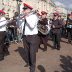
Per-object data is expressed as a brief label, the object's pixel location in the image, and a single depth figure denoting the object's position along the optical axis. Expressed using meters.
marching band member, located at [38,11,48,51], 4.42
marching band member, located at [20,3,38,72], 2.73
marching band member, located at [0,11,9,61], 3.63
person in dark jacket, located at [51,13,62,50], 4.67
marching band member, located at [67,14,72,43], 5.45
